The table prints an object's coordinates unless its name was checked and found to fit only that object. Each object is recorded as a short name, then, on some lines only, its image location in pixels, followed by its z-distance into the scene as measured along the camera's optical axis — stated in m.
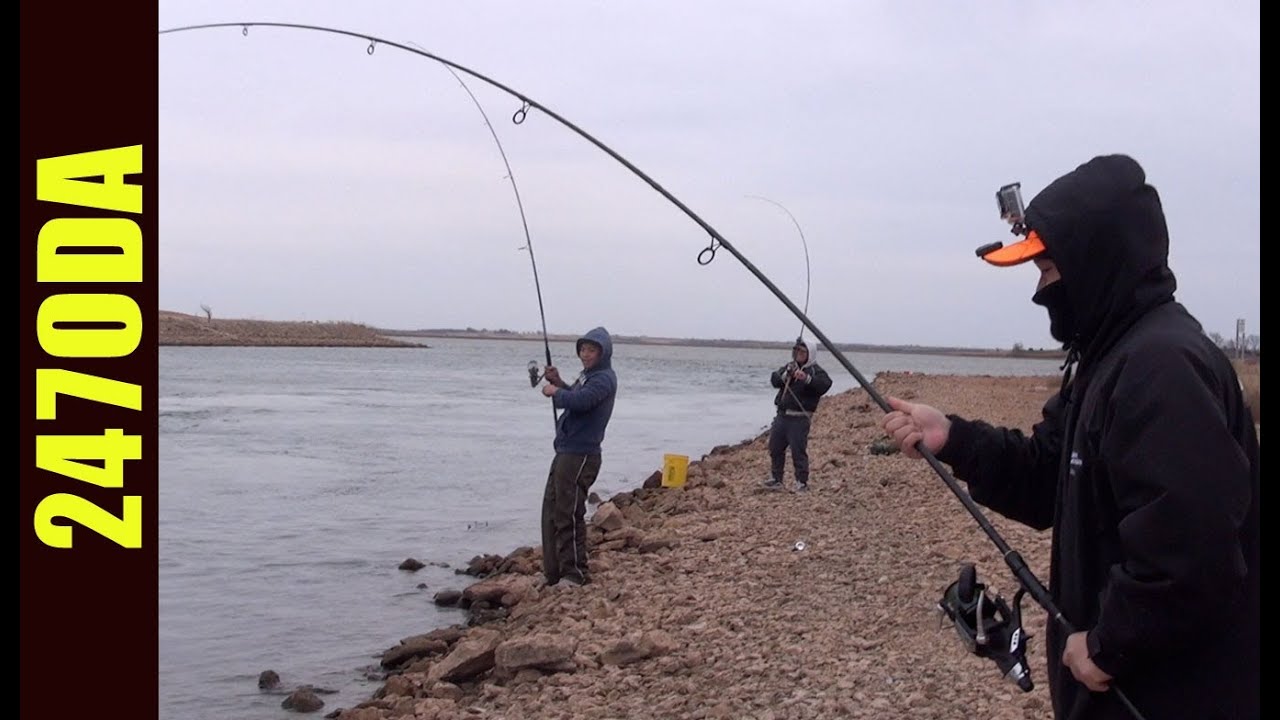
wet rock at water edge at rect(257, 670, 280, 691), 7.29
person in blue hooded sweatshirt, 7.82
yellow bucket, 14.24
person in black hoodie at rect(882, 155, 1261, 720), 2.13
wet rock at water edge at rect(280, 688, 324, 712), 6.84
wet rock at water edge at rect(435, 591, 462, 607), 9.42
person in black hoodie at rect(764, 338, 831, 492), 11.30
